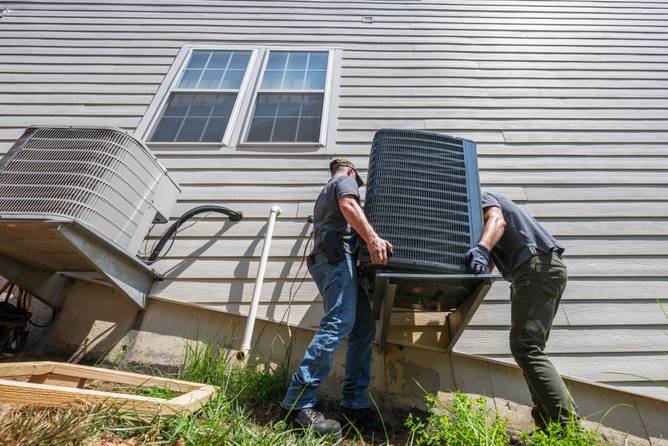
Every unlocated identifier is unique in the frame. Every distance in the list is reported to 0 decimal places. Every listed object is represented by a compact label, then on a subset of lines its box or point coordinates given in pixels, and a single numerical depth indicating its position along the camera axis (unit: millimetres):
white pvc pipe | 2496
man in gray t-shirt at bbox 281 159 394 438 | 1892
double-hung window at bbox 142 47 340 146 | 3873
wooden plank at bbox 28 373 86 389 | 1960
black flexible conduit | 2902
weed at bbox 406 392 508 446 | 1646
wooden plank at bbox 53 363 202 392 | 1959
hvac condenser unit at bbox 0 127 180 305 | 2176
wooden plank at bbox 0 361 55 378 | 1870
